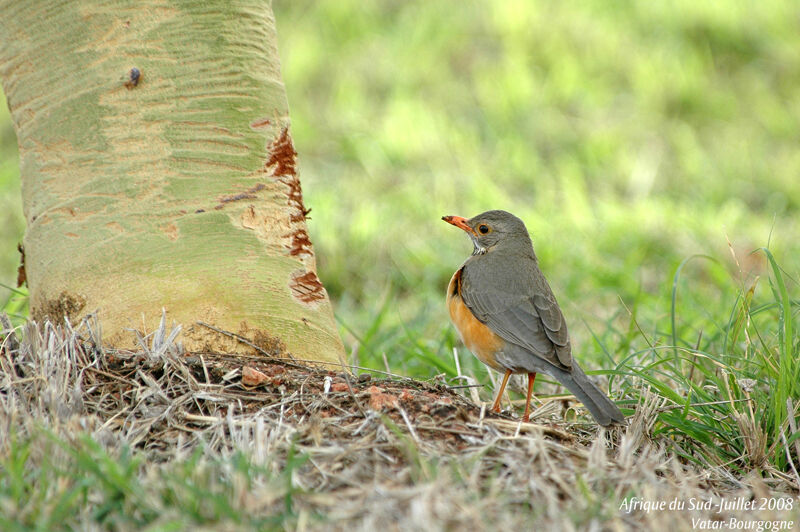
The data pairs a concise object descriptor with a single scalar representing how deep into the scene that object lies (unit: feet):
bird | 25.93
